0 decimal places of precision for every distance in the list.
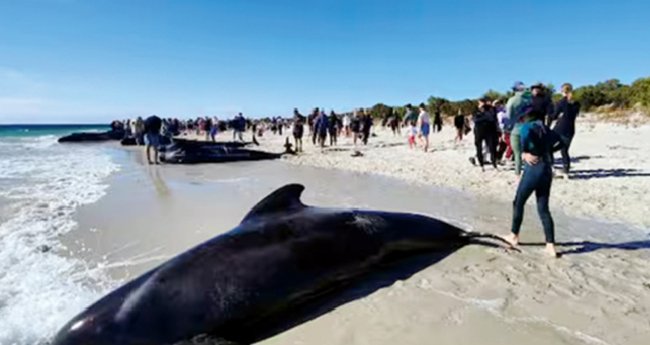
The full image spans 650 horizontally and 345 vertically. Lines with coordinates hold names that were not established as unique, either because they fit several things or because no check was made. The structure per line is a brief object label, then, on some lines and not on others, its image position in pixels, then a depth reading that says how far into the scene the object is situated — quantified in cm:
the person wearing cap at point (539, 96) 872
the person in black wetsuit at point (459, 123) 2141
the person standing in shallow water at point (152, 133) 1725
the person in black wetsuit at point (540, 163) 507
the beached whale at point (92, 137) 4419
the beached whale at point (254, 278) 316
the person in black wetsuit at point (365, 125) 2445
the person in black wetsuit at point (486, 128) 1175
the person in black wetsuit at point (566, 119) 970
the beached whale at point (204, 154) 1814
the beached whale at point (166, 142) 1983
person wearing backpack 991
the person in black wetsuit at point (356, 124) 2418
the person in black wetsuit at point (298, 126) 2152
